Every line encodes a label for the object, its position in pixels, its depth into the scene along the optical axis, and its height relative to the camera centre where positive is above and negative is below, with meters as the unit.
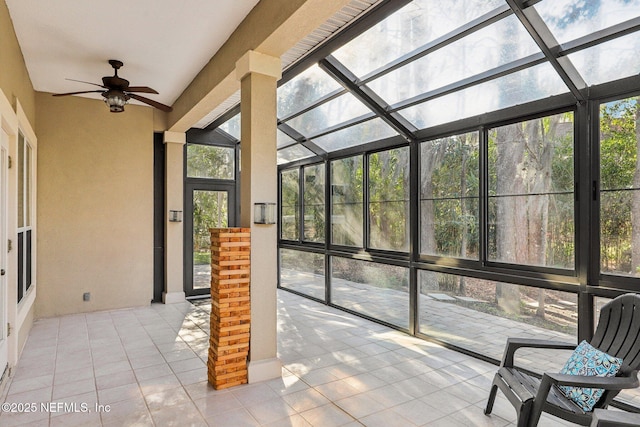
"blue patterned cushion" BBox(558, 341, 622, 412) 2.19 -0.92
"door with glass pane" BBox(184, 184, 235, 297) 6.73 -0.22
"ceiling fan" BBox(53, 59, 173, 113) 3.98 +1.28
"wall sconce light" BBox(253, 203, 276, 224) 3.29 +0.02
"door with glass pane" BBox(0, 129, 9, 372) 3.21 -0.31
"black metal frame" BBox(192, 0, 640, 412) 2.80 +0.90
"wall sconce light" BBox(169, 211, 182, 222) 6.20 -0.02
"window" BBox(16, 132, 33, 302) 4.10 -0.02
